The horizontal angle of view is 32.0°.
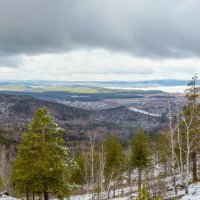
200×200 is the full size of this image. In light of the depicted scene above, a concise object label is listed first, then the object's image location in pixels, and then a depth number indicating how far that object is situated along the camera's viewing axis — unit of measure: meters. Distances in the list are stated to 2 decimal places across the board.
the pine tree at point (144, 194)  22.83
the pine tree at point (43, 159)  30.16
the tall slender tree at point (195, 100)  40.28
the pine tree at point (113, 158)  69.06
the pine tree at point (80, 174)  85.98
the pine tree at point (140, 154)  65.94
